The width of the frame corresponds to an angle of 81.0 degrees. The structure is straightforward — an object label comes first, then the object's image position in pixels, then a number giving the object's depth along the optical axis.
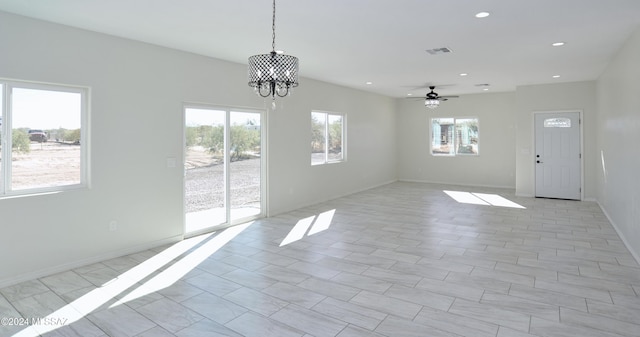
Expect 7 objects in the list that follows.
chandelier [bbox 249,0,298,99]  3.02
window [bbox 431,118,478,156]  10.24
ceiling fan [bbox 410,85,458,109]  8.50
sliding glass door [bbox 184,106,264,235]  5.21
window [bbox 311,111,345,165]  7.69
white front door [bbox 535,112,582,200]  7.89
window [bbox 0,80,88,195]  3.55
